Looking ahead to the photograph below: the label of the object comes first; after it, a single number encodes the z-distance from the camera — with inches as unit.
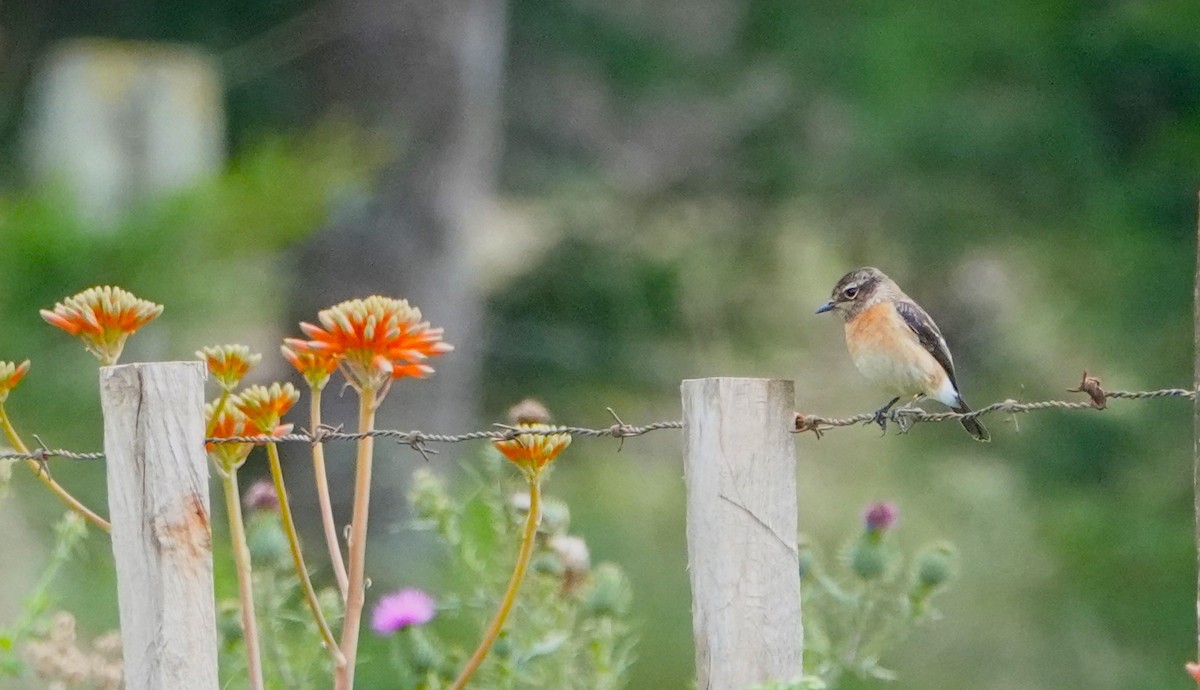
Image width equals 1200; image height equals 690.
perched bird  350.3
